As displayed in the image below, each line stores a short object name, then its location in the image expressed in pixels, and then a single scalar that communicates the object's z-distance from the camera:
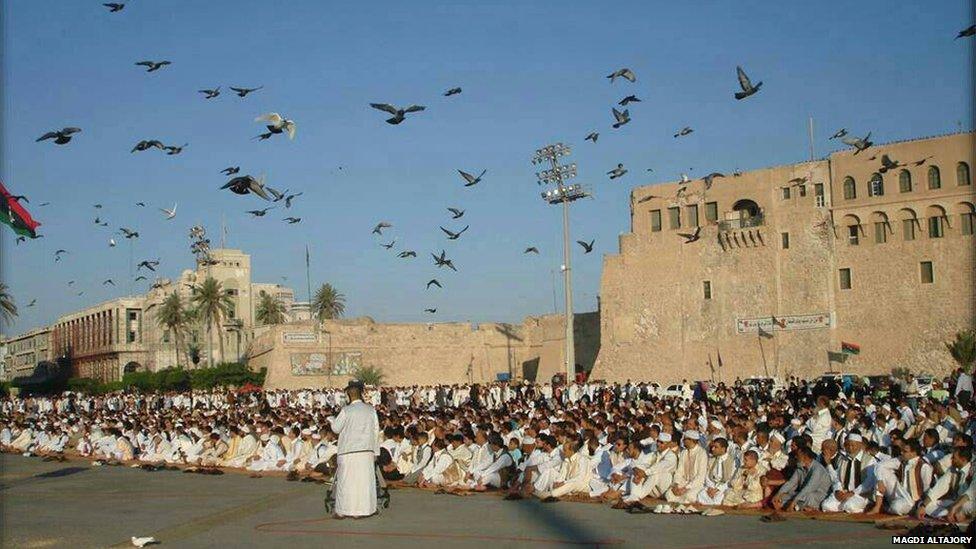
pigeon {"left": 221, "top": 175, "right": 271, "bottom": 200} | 15.23
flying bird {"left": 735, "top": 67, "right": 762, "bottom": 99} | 19.44
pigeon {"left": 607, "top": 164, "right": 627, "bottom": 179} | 30.84
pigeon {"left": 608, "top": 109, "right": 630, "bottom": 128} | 24.80
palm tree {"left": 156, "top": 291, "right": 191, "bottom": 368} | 77.69
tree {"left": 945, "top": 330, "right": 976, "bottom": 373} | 45.72
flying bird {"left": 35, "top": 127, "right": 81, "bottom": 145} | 17.58
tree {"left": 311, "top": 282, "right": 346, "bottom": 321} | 87.75
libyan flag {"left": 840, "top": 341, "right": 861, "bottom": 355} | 50.34
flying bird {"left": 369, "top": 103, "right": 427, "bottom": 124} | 18.75
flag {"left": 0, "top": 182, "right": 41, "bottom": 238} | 21.78
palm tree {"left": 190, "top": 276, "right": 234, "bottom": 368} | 73.06
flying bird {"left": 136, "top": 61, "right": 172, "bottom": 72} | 18.47
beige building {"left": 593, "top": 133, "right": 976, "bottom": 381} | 48.66
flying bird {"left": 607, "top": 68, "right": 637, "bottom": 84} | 22.86
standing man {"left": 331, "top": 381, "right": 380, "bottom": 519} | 12.62
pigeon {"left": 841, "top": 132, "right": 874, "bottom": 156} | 26.78
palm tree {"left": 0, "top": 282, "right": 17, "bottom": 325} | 70.44
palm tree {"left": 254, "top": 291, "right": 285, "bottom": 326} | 87.75
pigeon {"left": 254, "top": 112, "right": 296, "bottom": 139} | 17.12
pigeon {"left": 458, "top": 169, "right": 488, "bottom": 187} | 24.45
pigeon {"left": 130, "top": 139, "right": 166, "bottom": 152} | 19.73
